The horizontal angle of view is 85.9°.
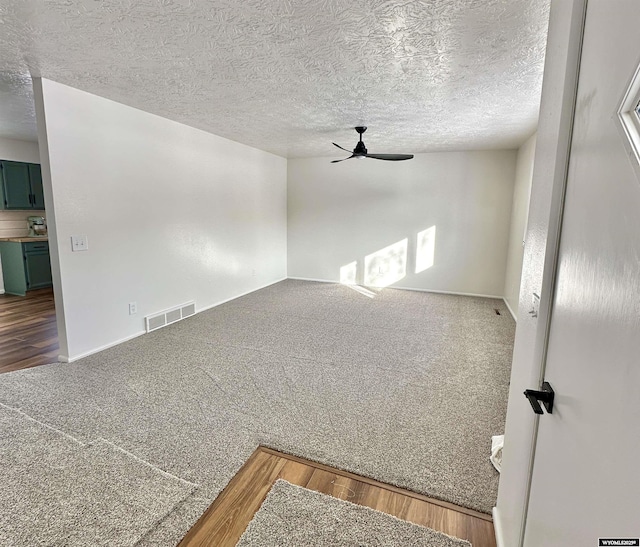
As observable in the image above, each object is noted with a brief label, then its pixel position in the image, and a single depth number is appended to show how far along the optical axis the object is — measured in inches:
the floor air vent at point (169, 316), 153.2
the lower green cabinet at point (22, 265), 210.7
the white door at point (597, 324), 22.9
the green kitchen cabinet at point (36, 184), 221.3
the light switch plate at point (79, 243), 119.4
